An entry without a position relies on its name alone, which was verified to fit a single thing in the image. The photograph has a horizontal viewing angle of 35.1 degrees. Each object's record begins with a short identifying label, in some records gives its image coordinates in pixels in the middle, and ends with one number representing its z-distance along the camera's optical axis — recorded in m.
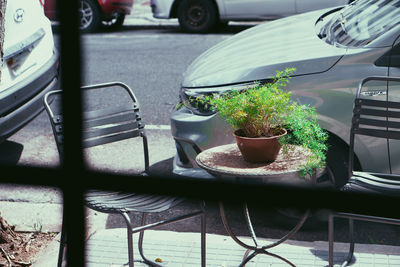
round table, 2.88
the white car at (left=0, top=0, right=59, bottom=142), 4.59
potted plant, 2.92
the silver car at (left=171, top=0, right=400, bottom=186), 3.65
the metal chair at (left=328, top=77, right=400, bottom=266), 3.11
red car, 12.15
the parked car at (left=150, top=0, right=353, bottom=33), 11.02
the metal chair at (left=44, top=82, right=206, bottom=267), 2.98
